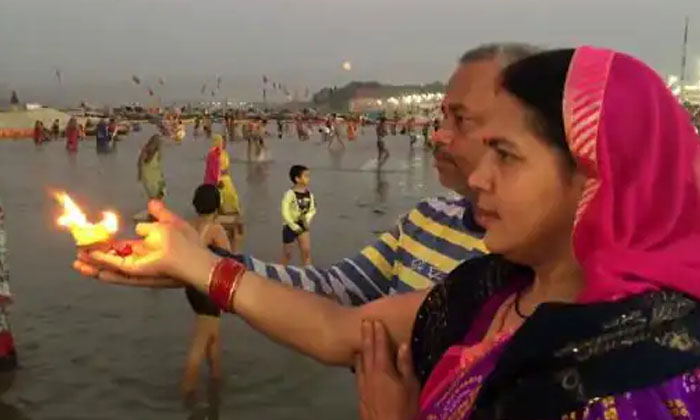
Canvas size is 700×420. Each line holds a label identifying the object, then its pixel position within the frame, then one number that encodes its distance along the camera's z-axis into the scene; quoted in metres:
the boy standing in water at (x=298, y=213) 11.53
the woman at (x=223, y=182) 13.04
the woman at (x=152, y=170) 15.11
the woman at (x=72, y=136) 39.22
